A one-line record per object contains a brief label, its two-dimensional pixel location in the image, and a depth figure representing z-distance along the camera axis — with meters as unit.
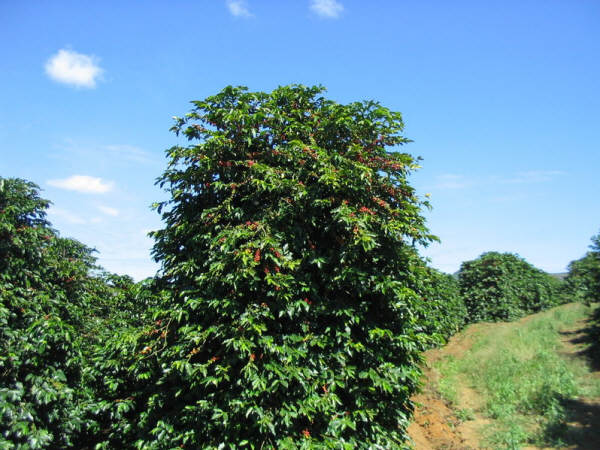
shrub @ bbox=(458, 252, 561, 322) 18.88
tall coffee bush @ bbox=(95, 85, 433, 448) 4.41
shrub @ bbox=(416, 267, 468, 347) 14.00
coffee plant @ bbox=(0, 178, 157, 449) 5.11
